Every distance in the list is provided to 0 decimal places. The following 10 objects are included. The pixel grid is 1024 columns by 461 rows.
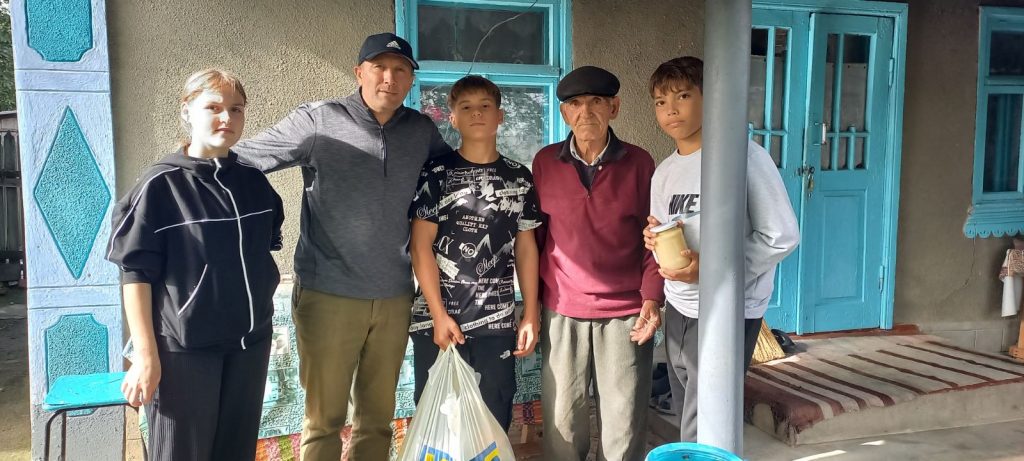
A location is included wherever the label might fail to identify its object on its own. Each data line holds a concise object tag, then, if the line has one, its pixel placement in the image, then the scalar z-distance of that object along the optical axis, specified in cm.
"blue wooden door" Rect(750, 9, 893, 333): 468
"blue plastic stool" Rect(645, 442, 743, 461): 174
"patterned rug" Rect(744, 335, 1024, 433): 362
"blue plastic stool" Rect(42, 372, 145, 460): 232
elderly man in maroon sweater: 261
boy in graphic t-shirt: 259
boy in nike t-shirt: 214
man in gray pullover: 254
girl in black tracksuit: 200
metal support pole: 179
